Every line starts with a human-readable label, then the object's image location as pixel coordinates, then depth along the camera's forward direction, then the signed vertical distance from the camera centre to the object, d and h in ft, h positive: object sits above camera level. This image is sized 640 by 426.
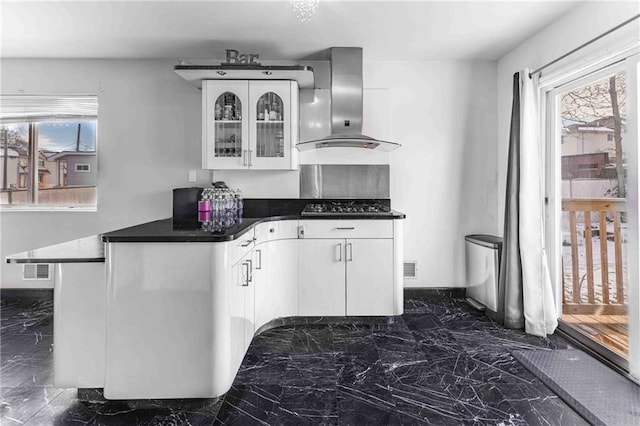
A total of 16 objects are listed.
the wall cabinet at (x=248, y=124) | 11.16 +2.70
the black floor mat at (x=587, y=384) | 6.10 -3.07
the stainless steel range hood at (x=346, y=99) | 11.41 +3.55
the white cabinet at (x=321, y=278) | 10.29 -1.65
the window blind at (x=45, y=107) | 12.51 +3.56
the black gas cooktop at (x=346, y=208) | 10.52 +0.24
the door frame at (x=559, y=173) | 7.24 +0.98
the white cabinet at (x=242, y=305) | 6.77 -1.70
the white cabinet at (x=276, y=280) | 9.12 -1.62
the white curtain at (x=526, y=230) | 9.56 -0.37
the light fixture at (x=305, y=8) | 8.36 +4.78
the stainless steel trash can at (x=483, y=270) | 10.81 -1.61
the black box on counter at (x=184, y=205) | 8.59 +0.26
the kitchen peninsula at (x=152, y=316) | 5.97 -1.57
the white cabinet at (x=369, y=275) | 10.30 -1.57
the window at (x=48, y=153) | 12.58 +2.09
